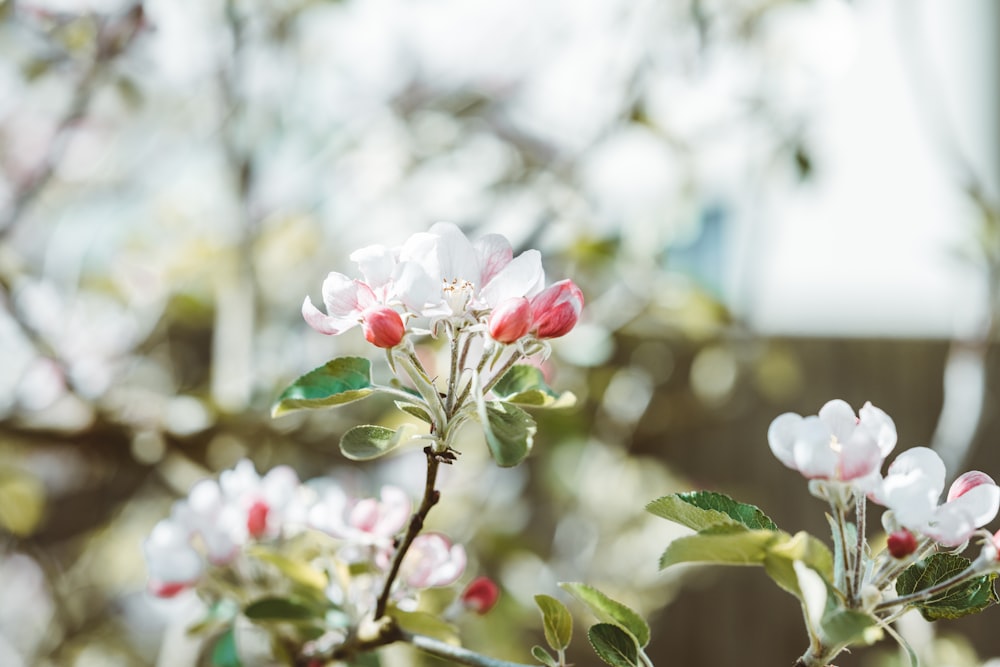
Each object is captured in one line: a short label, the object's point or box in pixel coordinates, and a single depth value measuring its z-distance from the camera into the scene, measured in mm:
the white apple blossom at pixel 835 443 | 634
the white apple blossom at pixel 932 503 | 635
